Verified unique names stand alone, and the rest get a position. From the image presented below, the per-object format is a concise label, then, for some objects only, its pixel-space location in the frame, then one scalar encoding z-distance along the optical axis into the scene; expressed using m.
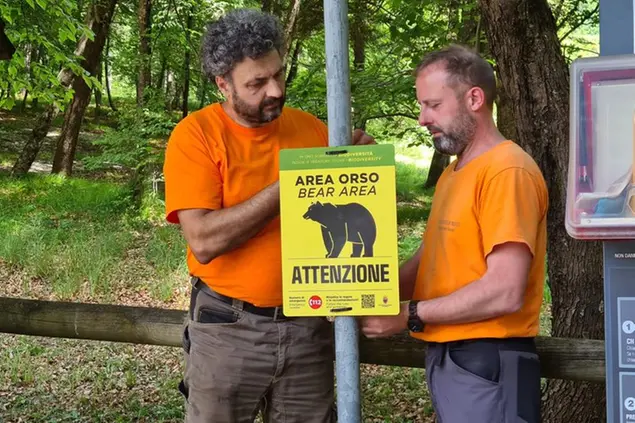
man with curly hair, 2.35
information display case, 1.75
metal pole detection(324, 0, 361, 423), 1.83
